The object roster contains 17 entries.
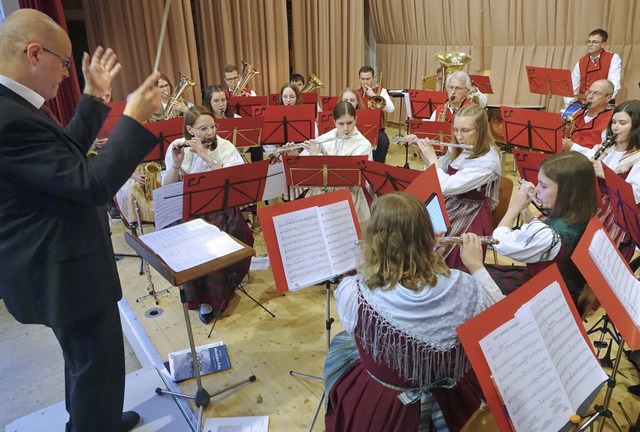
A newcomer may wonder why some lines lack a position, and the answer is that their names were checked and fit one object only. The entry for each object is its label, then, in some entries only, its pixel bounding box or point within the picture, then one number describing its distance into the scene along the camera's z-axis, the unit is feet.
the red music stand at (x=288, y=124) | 15.38
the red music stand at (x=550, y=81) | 20.74
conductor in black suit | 4.87
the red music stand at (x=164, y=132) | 13.10
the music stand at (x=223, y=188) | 9.34
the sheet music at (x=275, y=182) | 10.78
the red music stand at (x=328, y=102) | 20.31
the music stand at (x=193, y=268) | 6.31
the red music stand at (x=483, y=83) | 23.00
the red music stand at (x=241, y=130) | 14.17
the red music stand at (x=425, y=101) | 19.04
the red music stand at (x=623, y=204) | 7.98
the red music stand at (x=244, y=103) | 18.33
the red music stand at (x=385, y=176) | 9.87
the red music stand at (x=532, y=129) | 14.21
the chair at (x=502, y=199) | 11.10
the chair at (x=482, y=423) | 4.40
